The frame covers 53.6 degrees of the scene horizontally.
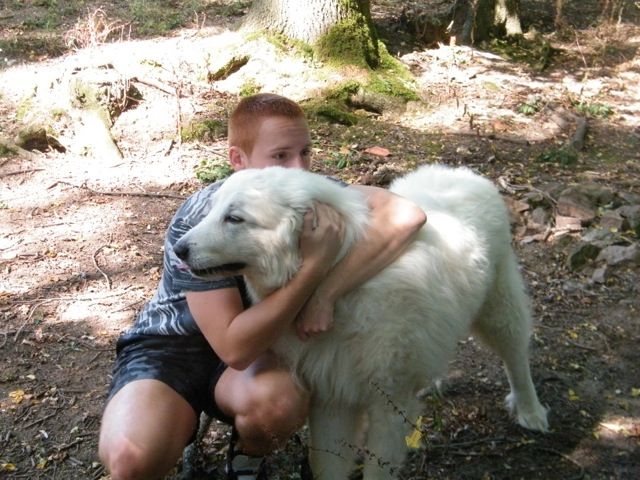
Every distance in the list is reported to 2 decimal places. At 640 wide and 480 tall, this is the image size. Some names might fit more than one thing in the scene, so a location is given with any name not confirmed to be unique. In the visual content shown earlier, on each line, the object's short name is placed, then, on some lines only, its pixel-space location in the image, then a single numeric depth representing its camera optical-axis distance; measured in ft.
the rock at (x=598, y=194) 16.58
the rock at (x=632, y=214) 15.39
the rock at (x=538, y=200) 16.63
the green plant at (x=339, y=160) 18.90
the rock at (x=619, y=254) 14.32
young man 7.37
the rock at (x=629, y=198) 16.60
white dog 7.06
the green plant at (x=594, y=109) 23.43
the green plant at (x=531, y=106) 23.16
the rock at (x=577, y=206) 15.97
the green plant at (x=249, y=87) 22.06
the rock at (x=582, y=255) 14.60
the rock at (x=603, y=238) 14.88
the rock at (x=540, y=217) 16.02
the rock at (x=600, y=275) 14.01
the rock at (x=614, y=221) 15.43
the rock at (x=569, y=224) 15.61
